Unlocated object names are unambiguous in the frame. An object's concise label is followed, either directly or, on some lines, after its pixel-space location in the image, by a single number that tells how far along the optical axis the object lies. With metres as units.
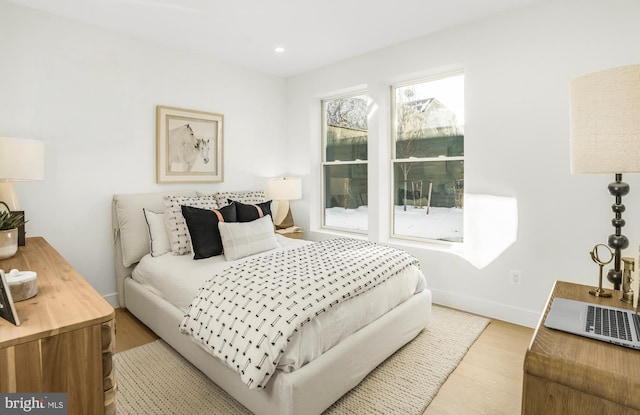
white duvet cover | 1.67
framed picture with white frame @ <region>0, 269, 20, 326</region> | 1.07
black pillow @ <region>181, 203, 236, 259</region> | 2.73
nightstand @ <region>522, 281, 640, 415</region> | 0.96
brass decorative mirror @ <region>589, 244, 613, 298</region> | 1.55
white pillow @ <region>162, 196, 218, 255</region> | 2.89
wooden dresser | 1.01
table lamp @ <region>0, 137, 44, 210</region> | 2.21
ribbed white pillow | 2.95
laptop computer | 1.13
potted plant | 1.84
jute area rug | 1.85
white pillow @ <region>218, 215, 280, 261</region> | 2.72
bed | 1.65
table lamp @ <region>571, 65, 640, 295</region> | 1.25
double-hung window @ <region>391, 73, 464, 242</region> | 3.36
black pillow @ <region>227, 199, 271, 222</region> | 3.07
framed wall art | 3.47
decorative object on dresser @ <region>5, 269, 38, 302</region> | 1.25
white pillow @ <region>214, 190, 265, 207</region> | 3.53
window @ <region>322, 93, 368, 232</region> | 4.14
